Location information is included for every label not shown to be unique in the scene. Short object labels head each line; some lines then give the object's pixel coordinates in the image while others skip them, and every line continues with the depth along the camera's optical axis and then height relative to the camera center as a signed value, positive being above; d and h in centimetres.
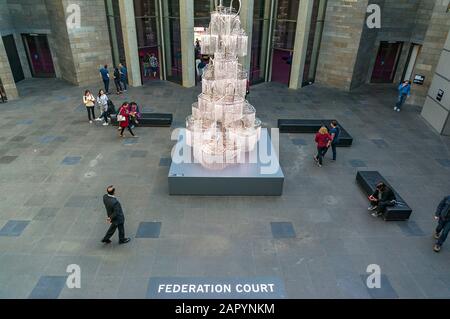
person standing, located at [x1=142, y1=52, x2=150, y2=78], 2041 -386
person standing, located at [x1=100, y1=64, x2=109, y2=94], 1728 -380
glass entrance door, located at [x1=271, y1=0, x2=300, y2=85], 1941 -219
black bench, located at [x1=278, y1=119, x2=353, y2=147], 1438 -495
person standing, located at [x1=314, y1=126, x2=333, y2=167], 1142 -440
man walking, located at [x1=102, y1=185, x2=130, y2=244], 766 -474
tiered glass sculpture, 939 -288
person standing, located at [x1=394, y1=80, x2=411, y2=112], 1681 -418
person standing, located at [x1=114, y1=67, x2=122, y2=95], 1788 -423
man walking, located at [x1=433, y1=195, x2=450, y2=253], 807 -487
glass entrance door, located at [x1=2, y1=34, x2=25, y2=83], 1959 -367
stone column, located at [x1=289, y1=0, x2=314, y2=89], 1831 -224
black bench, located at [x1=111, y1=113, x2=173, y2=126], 1454 -496
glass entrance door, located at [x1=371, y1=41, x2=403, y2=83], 2138 -353
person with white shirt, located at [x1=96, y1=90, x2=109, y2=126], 1418 -426
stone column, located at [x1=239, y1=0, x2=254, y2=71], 1806 -100
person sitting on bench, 919 -499
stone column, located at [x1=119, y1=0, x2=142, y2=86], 1803 -238
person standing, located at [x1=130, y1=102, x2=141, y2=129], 1373 -457
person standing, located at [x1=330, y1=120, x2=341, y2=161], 1179 -426
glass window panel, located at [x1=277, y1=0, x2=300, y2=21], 1911 -54
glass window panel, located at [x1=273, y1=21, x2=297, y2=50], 1978 -195
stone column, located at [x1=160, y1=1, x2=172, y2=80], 1937 -268
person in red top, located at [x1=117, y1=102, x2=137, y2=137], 1312 -440
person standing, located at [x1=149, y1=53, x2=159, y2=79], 2048 -385
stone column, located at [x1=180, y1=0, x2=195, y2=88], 1792 -229
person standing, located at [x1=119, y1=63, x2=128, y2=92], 1831 -408
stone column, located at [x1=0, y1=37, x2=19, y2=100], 1662 -401
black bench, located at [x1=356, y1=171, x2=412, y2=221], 930 -521
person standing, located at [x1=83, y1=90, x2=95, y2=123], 1428 -427
